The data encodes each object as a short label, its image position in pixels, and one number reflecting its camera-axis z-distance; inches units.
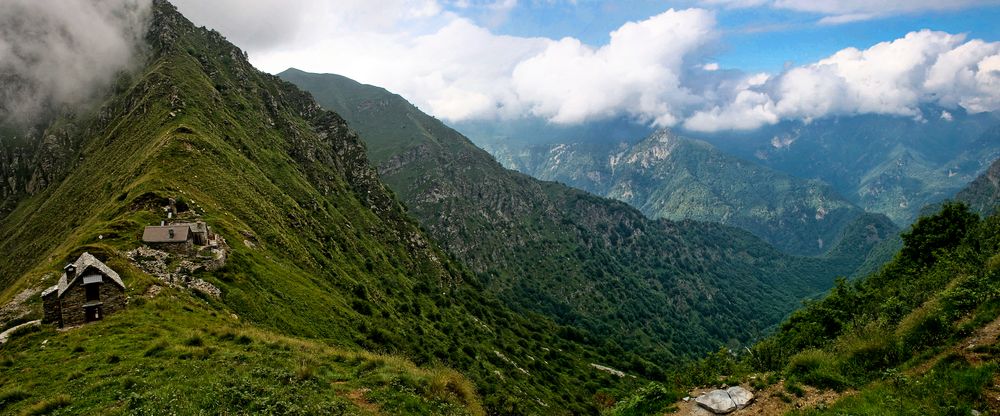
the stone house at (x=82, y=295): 1259.8
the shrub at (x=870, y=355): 774.5
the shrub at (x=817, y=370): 767.7
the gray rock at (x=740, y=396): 776.9
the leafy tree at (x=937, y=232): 1904.4
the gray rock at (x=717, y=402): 773.3
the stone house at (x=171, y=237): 1873.8
